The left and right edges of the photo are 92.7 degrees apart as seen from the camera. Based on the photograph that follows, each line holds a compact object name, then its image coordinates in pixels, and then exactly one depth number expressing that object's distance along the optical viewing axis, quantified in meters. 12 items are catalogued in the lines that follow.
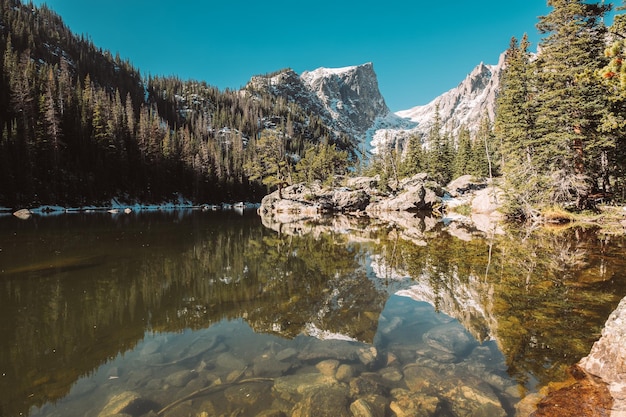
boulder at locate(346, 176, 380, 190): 58.64
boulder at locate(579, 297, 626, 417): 3.91
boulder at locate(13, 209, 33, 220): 35.19
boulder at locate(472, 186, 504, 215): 34.56
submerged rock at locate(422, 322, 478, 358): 5.57
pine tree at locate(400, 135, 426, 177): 67.25
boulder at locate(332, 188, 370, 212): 49.22
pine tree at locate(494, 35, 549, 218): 25.31
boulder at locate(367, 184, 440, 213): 45.75
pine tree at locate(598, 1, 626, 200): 17.55
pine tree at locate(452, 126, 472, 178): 62.75
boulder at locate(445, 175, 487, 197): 52.33
